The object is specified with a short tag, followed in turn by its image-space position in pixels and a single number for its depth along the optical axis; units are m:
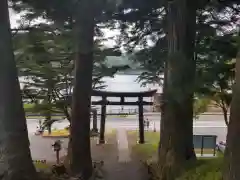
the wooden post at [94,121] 11.39
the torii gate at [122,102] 11.21
